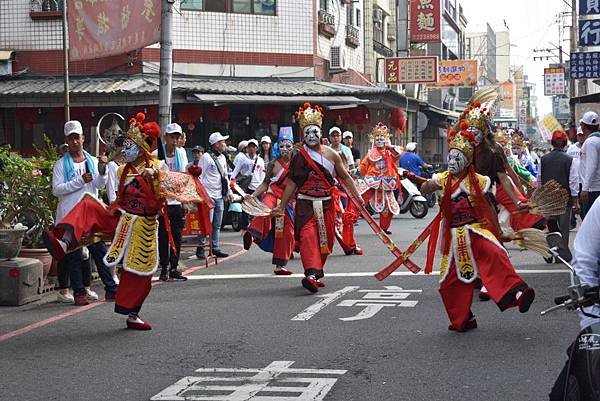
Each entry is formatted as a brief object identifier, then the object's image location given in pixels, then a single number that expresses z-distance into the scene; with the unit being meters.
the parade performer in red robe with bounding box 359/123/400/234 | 16.97
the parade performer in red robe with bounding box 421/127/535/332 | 7.98
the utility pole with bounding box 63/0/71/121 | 20.32
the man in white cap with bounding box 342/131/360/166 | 20.61
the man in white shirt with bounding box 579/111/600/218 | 11.43
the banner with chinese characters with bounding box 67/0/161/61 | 13.91
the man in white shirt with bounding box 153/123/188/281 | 11.84
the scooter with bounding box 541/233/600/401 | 3.99
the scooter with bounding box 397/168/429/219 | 22.14
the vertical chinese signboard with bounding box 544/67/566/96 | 51.91
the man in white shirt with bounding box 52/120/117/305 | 9.72
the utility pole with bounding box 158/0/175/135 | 13.70
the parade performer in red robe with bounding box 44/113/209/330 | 8.49
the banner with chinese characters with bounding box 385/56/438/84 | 33.75
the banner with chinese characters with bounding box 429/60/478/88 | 45.50
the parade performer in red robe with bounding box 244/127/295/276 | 12.02
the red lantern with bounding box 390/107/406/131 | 29.29
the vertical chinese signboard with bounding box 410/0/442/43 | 39.03
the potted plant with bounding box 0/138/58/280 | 10.84
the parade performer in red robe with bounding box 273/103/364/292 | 10.71
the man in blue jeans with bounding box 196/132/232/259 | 14.08
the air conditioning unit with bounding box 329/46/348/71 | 29.84
